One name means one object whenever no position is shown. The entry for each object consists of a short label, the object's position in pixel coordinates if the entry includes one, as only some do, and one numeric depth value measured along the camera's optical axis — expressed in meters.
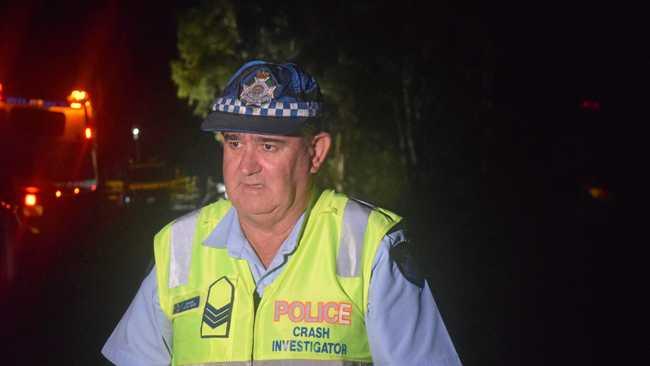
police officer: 2.58
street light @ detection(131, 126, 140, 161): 17.89
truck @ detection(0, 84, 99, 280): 11.15
